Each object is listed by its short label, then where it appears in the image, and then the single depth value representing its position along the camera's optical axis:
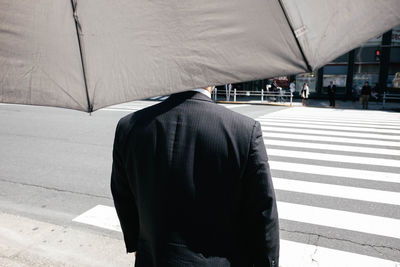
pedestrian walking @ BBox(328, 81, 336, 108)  19.03
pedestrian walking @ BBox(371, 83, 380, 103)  21.75
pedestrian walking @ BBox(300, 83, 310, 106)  19.66
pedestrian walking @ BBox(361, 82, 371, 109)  17.73
